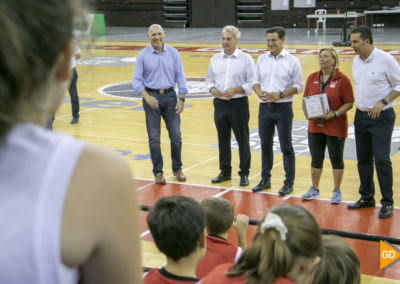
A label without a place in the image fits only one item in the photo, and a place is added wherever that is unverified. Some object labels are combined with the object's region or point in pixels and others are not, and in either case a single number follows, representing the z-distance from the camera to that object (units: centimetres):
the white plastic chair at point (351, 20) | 2371
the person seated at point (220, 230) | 338
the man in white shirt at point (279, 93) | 737
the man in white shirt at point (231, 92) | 773
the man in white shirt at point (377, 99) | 638
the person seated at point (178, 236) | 261
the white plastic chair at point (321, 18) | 2731
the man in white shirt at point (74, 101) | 1124
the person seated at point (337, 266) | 281
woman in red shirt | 677
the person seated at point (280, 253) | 209
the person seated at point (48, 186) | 85
